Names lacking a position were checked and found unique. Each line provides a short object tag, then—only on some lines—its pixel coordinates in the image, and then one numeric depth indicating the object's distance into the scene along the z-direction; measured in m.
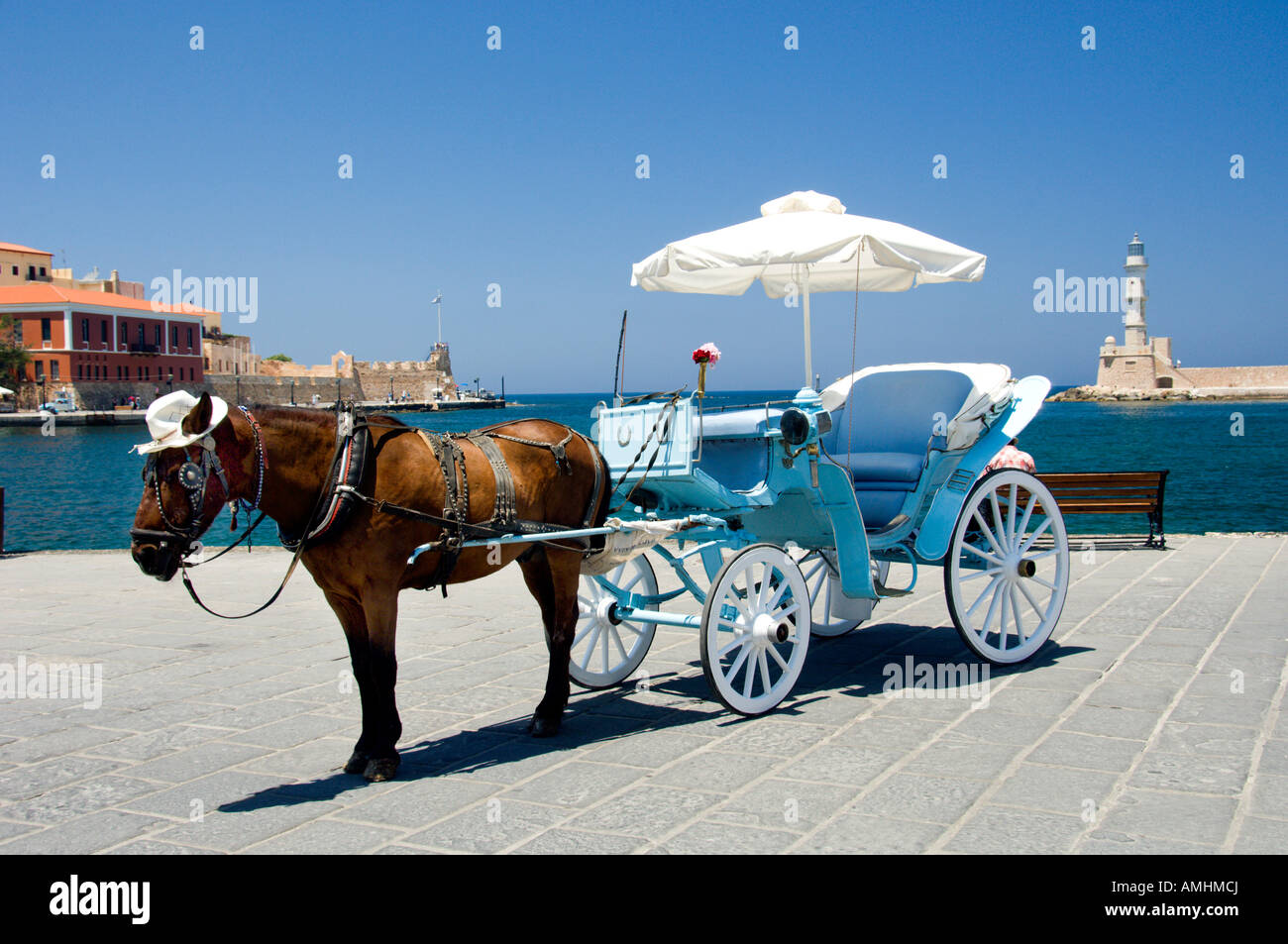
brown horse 3.92
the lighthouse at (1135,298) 116.94
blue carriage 5.40
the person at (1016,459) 9.24
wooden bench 12.07
